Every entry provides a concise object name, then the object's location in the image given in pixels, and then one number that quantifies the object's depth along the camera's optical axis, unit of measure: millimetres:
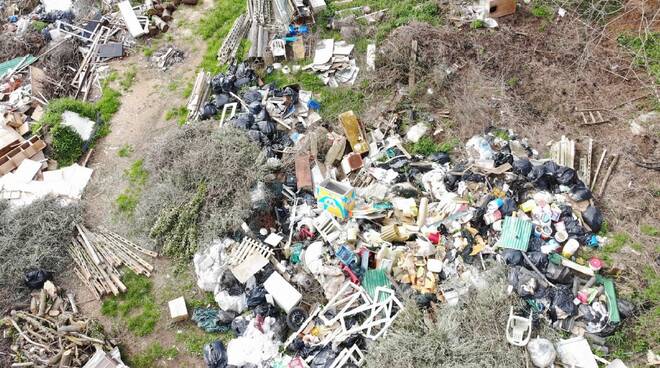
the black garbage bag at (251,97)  11367
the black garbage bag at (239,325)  8258
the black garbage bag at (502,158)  9297
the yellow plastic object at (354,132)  10367
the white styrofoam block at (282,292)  8227
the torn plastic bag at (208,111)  11375
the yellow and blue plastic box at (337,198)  8734
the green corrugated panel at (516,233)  8094
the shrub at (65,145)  11188
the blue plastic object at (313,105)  11375
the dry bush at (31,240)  9039
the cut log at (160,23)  14147
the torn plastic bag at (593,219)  8352
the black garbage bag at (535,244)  8133
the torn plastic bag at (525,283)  7512
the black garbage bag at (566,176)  8742
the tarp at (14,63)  13258
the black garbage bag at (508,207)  8570
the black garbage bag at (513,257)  7918
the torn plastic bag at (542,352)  6961
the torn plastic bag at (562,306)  7434
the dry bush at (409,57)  11414
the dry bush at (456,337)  6945
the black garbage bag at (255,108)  11062
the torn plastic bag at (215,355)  7961
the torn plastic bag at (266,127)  10703
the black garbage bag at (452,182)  9305
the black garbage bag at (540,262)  7871
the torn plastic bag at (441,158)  9852
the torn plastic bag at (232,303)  8500
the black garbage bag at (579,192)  8578
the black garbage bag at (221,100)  11484
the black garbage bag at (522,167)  9008
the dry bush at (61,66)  12969
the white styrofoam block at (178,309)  8500
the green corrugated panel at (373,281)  8117
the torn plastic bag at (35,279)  9016
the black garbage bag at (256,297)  8391
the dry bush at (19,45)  13867
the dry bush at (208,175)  9297
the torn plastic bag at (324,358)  7605
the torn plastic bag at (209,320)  8469
